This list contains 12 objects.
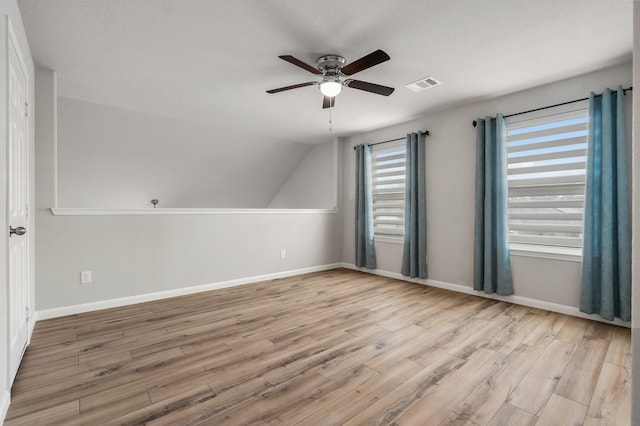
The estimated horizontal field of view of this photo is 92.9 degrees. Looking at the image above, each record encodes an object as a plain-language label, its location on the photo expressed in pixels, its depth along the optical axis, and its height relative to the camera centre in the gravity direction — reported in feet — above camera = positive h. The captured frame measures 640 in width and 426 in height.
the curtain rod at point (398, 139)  13.82 +3.64
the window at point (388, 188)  15.37 +1.23
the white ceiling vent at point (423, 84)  10.07 +4.35
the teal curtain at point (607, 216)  8.77 -0.15
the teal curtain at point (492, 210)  11.31 +0.05
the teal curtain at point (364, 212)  16.38 -0.04
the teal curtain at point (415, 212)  13.92 -0.03
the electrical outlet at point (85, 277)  10.08 -2.19
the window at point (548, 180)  9.95 +1.07
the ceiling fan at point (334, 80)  8.32 +3.70
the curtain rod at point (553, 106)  8.91 +3.60
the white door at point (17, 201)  5.79 +0.23
